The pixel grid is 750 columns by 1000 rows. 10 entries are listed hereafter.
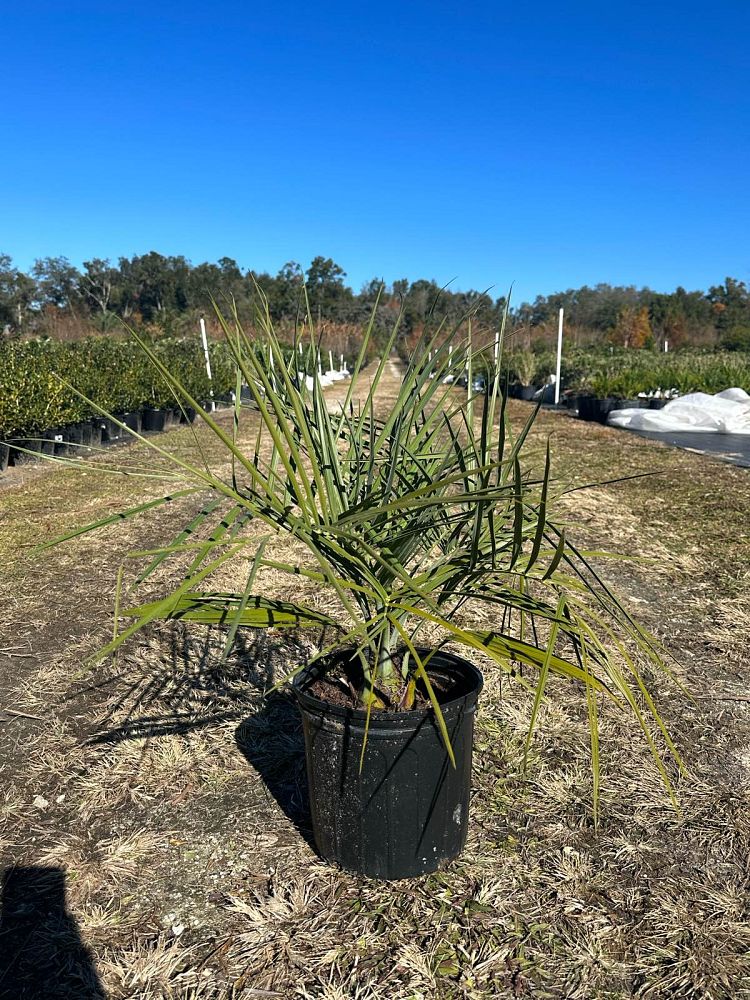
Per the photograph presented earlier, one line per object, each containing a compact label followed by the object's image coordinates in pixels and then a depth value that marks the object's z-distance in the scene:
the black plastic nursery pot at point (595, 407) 13.09
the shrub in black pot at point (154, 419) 10.78
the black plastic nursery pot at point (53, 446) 8.00
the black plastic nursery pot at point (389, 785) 1.52
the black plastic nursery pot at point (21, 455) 7.47
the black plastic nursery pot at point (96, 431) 9.14
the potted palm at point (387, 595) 1.28
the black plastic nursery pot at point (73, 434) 8.52
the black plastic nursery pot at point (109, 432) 9.70
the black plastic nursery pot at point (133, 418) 10.33
